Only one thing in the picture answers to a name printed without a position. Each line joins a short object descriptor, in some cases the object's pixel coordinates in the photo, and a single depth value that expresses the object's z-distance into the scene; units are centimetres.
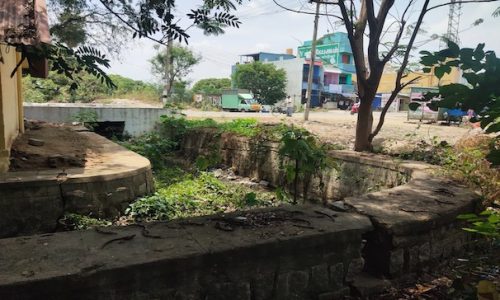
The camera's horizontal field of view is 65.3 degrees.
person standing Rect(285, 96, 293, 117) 2710
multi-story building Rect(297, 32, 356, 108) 4175
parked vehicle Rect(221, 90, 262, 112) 3710
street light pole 1825
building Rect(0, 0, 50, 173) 265
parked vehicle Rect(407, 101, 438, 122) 1911
